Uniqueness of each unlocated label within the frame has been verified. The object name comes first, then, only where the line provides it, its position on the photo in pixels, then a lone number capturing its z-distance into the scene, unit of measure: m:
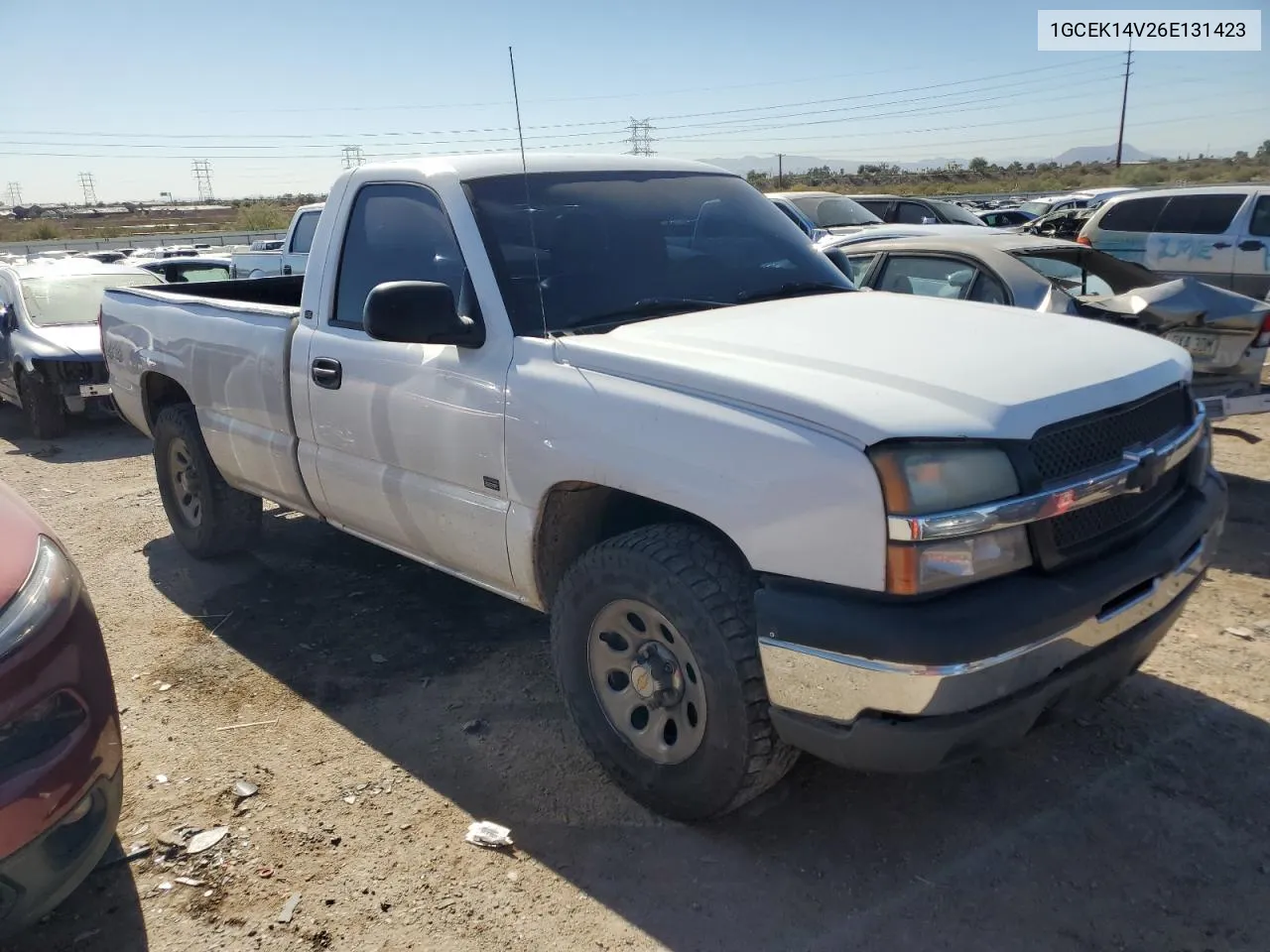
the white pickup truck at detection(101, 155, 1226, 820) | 2.35
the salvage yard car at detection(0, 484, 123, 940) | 2.25
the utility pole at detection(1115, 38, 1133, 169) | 60.78
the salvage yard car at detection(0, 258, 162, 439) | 9.38
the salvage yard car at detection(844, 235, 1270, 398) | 5.82
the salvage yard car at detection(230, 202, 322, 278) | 12.85
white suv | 10.78
